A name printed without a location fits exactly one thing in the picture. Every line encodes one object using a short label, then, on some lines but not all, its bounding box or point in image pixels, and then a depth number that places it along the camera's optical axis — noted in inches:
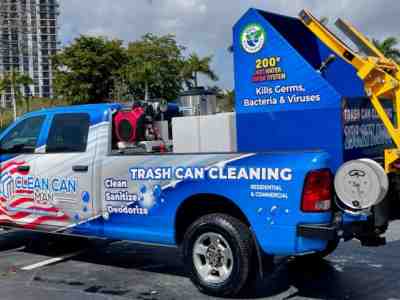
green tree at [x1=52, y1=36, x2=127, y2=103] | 1875.0
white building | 5364.2
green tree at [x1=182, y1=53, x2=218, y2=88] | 1812.4
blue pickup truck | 201.0
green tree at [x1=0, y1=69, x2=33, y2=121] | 2314.2
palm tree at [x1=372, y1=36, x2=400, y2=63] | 1633.9
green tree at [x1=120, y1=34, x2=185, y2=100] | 1712.6
